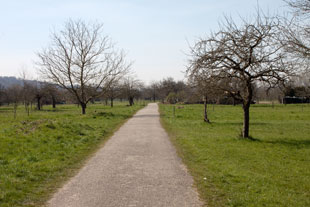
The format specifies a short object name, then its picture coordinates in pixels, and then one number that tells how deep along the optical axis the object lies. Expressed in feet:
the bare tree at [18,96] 119.57
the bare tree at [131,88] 209.63
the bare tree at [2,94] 186.09
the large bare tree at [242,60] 36.88
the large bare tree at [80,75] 93.91
